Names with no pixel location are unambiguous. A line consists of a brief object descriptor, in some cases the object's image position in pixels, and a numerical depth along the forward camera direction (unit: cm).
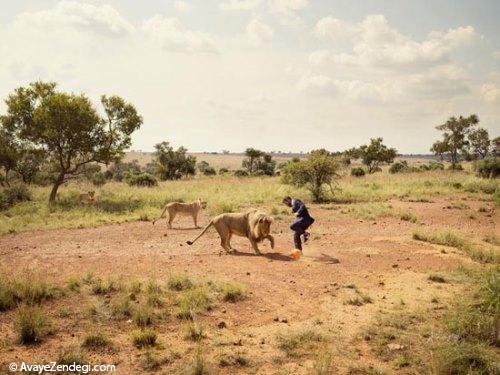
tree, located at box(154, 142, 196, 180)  4666
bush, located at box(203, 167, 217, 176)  5630
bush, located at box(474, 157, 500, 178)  3259
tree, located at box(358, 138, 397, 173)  5357
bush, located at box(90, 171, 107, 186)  4397
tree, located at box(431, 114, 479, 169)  5597
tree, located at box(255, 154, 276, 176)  5845
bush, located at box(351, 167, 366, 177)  3979
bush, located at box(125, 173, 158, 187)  3400
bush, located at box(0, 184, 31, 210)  2222
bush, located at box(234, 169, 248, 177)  4500
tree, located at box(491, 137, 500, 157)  6322
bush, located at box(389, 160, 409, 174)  4613
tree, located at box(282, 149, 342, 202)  2403
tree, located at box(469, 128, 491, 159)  5909
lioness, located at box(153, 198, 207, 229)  1662
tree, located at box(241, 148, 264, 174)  6119
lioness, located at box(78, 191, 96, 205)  2295
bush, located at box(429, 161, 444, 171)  4707
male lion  1134
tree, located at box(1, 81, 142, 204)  2289
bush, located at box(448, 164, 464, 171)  4496
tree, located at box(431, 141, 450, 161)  5819
